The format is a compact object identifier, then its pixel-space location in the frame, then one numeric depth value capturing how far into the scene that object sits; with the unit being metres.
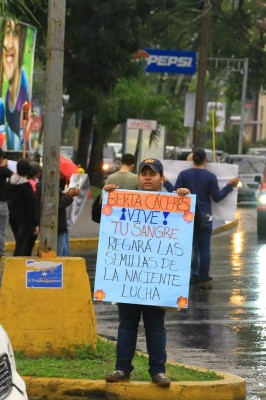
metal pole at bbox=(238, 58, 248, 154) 51.03
